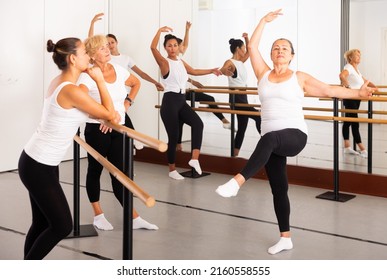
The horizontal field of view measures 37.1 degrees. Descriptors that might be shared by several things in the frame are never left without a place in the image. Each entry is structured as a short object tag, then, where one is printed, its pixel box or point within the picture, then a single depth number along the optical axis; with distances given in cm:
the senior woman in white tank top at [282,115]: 391
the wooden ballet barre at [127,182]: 273
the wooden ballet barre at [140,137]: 269
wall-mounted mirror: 626
